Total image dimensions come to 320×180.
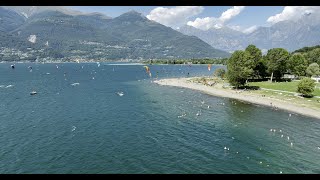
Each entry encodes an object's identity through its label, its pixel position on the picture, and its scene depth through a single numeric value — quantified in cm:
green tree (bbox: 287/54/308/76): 11918
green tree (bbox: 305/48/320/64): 14472
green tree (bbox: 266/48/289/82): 11414
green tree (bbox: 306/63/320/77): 12193
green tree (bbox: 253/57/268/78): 12074
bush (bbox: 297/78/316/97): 8347
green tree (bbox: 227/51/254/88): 10326
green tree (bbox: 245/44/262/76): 11863
